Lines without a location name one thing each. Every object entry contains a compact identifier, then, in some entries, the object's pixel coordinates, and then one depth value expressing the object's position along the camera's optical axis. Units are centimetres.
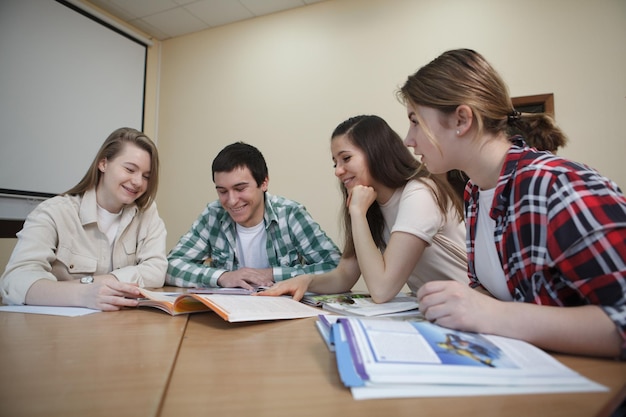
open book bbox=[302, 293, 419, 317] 83
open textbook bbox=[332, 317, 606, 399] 41
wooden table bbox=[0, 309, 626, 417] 37
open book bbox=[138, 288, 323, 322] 72
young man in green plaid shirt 161
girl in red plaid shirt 53
